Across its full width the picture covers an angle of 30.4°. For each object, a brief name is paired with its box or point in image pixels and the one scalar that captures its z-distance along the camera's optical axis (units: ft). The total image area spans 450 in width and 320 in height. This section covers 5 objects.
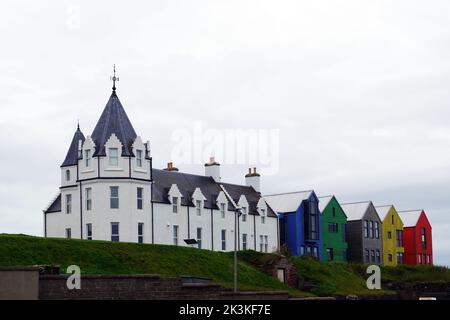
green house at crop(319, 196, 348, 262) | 311.68
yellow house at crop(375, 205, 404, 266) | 343.26
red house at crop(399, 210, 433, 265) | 360.28
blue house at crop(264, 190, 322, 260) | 296.10
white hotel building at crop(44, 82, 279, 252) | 229.86
